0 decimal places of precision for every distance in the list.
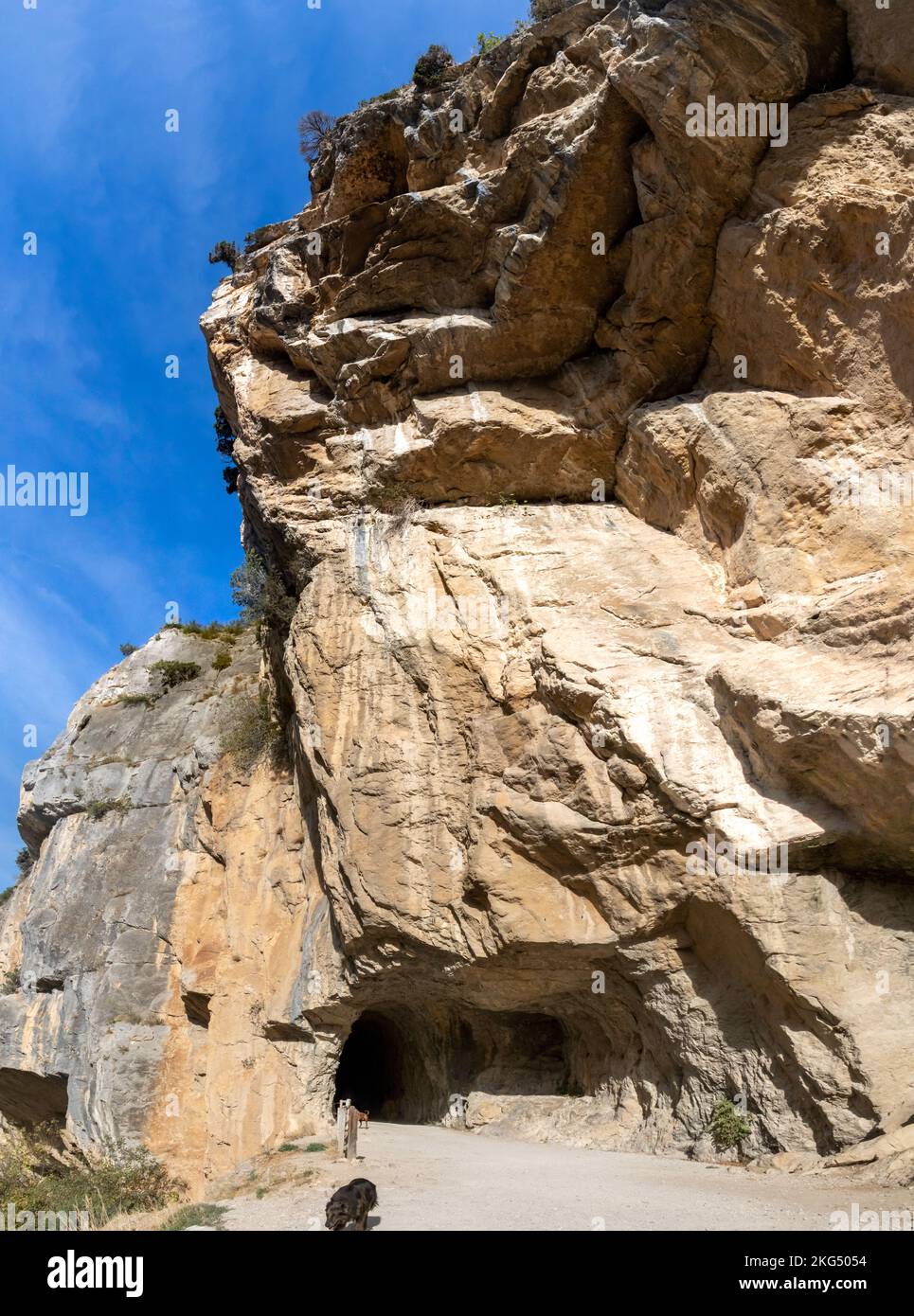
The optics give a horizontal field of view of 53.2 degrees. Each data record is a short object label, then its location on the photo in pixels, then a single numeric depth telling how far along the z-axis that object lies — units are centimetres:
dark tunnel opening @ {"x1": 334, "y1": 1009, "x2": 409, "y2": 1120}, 1727
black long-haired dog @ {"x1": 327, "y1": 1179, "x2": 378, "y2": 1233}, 755
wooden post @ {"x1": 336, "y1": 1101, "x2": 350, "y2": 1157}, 1095
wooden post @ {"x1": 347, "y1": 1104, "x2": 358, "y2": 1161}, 1048
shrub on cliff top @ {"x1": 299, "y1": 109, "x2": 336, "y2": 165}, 1798
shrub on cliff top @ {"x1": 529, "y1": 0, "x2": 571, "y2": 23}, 1313
